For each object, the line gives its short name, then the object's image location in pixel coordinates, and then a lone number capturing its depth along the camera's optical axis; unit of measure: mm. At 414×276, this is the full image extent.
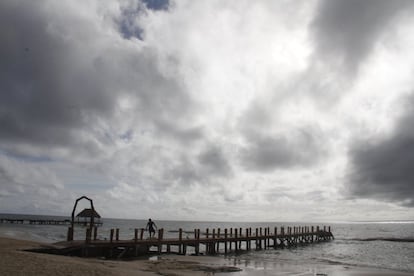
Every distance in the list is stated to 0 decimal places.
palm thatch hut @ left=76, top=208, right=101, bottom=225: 37969
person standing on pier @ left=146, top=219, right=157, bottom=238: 30355
